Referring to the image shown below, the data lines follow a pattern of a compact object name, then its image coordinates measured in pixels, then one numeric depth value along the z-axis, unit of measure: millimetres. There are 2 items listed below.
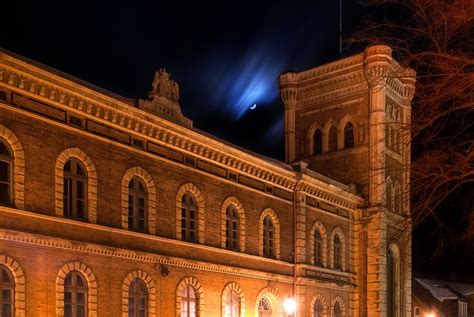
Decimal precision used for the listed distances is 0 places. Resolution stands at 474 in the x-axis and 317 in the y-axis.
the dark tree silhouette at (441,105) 9391
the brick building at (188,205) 18656
